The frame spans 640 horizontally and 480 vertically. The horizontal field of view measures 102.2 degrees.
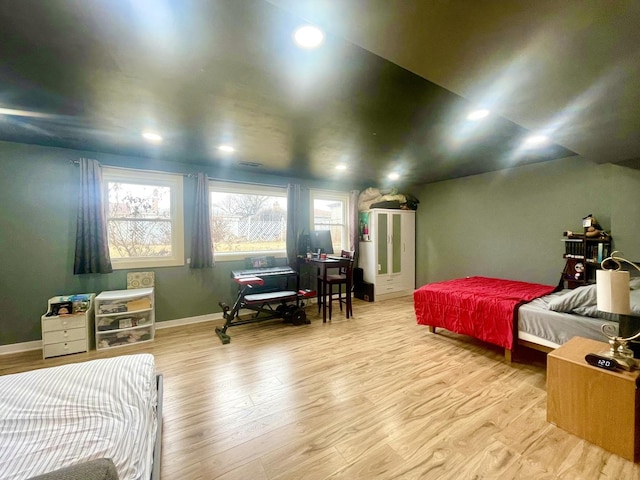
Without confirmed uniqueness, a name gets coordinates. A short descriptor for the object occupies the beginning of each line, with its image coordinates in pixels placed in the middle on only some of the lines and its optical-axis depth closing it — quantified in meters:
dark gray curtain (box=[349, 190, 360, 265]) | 5.35
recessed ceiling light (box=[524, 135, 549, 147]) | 2.85
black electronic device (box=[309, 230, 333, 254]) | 4.71
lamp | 1.67
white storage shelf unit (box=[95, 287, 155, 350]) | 3.12
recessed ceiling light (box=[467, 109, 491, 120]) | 2.23
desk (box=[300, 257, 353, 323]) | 4.05
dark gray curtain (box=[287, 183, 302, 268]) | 4.67
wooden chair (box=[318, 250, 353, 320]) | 4.14
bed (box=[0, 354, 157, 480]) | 0.90
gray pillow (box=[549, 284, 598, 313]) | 2.29
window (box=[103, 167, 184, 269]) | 3.54
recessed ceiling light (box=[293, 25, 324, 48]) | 1.33
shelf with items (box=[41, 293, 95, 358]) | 2.84
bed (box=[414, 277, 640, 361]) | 2.30
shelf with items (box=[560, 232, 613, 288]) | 3.16
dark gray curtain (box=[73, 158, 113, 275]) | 3.21
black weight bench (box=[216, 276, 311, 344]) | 3.49
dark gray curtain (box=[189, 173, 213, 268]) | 3.91
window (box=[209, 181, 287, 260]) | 4.23
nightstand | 1.55
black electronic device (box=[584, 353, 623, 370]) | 1.65
